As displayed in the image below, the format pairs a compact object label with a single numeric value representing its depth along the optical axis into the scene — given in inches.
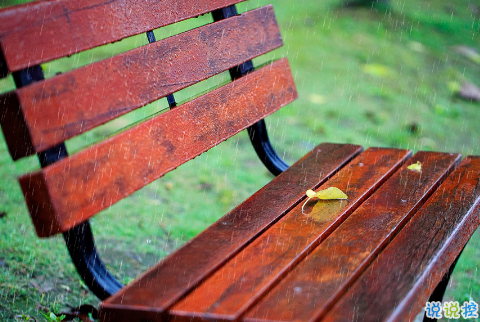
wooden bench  67.9
